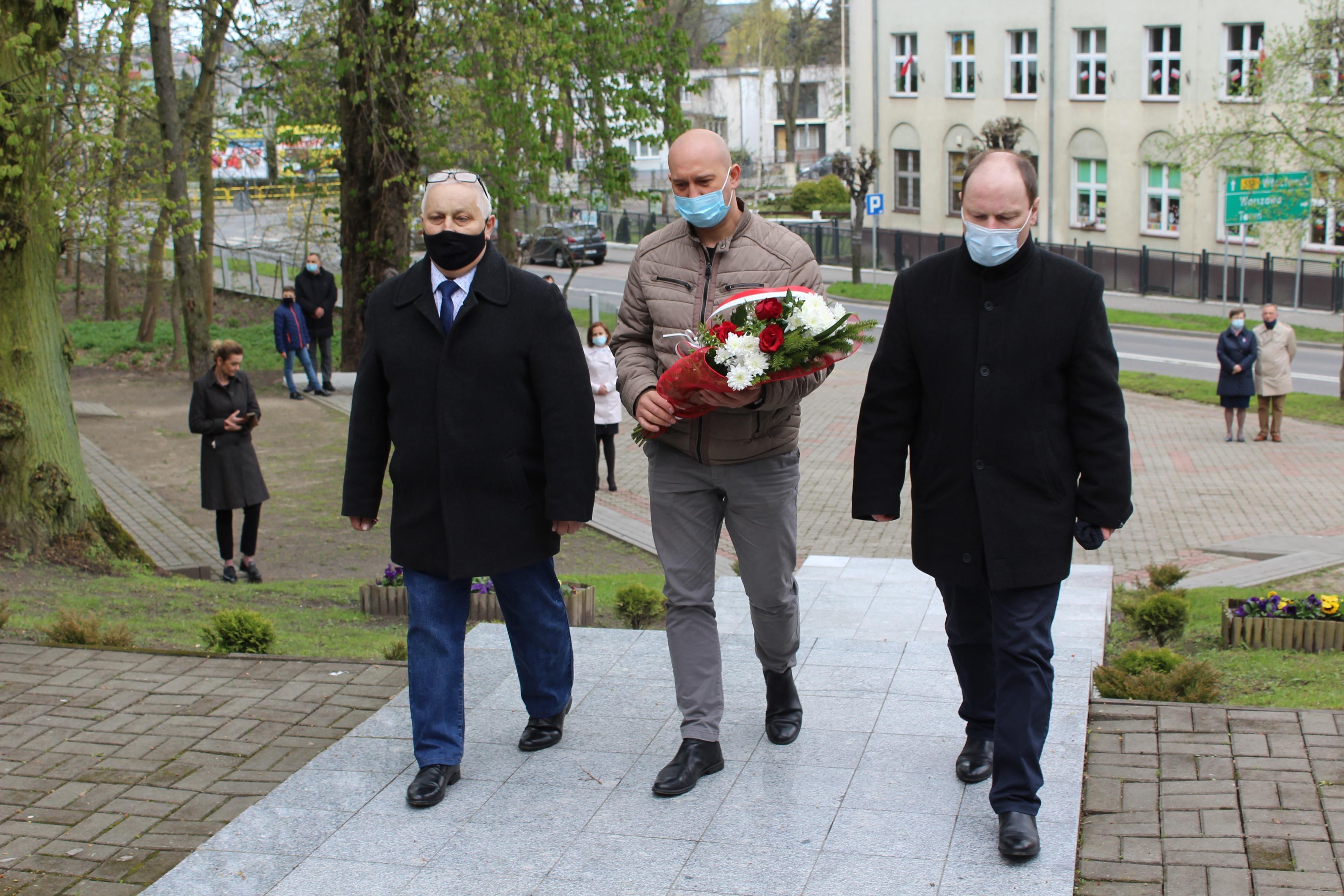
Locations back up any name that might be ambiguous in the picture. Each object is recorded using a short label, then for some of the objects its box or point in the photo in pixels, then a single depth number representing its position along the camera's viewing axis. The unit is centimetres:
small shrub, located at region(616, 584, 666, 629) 768
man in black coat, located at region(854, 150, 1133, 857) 366
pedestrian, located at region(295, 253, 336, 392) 2027
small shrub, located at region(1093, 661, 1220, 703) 513
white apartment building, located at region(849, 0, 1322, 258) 3631
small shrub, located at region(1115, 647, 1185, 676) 550
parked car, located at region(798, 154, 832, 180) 6925
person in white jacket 1386
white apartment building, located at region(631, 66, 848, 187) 7800
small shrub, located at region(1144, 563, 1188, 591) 852
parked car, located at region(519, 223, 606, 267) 4450
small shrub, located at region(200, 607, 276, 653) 636
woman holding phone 1027
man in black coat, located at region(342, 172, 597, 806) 423
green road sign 2378
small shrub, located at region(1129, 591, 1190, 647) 711
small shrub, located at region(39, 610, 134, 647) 640
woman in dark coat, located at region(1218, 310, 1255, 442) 1784
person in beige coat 1791
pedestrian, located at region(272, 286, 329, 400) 1962
